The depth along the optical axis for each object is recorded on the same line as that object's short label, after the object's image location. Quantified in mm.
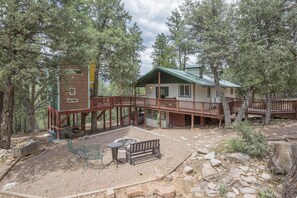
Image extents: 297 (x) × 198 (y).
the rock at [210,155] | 6873
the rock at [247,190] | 5198
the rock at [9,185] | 6013
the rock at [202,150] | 7414
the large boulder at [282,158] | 5820
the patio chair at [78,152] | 7684
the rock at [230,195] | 5034
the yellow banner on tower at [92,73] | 14643
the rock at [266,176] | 5832
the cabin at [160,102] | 12157
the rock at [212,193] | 5137
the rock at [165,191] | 4857
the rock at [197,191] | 5161
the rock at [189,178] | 5831
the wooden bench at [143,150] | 7124
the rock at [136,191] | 5003
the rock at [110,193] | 5059
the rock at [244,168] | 6103
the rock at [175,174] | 5976
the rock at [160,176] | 5705
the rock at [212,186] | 5355
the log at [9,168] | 6801
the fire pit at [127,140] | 9214
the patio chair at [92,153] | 7117
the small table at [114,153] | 7160
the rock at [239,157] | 6468
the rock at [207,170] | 5952
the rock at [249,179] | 5618
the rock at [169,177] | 5716
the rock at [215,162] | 6396
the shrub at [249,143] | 6714
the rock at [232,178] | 5519
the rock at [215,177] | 5713
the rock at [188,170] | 6134
